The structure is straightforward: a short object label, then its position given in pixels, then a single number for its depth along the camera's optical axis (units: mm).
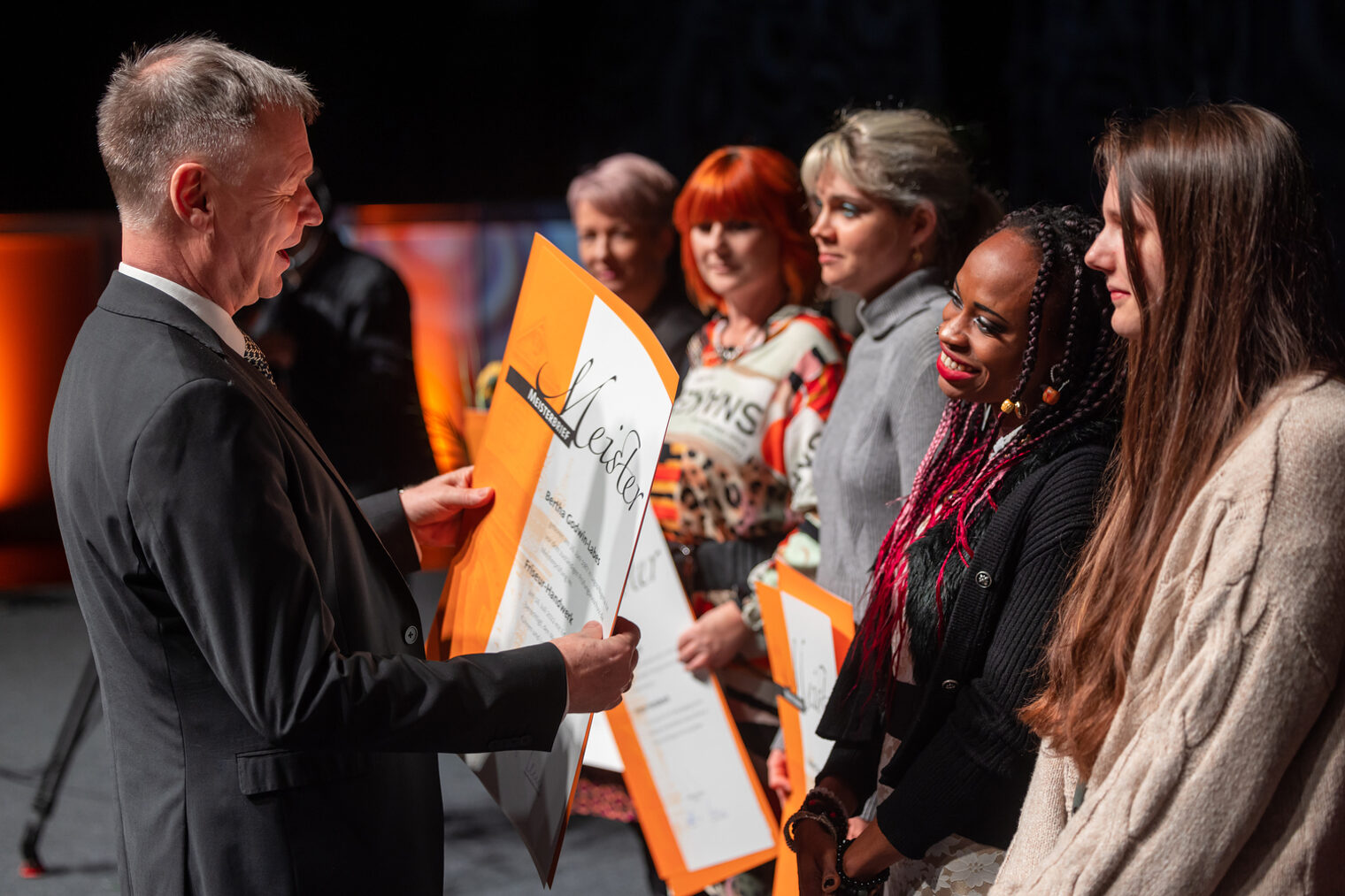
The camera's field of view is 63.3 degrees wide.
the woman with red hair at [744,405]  2256
